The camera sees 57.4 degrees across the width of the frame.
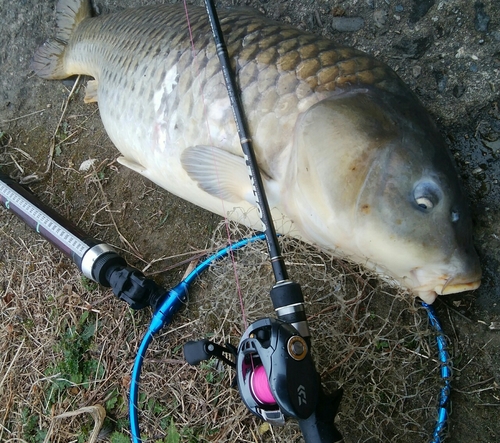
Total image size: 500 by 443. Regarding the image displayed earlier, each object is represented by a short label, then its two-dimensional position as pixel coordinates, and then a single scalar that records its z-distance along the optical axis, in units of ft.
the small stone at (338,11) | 2.03
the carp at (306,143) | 1.32
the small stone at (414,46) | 1.87
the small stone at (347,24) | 2.00
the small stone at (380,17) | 1.96
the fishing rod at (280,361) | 1.11
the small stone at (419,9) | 1.89
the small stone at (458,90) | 1.78
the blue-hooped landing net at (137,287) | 1.35
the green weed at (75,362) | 1.99
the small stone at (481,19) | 1.78
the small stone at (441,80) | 1.81
